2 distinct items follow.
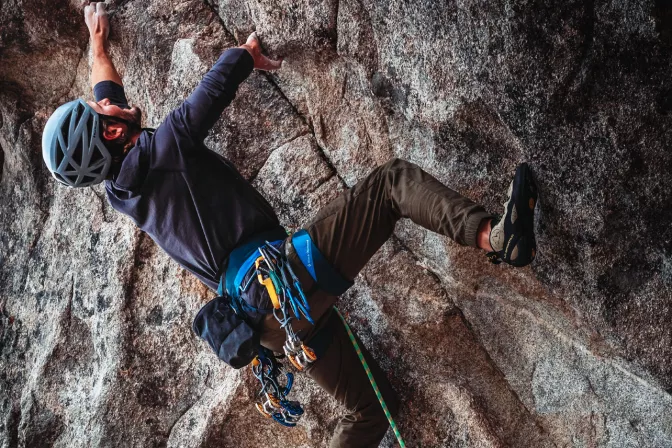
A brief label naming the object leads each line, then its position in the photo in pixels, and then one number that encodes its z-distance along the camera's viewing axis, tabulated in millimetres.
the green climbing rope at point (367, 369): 4395
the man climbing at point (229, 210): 4008
